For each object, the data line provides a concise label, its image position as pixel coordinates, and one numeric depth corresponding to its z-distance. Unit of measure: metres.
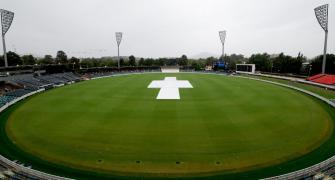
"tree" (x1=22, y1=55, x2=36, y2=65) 91.95
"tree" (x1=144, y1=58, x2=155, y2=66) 109.79
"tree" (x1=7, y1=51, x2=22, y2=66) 74.59
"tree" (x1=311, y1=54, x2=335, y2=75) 56.66
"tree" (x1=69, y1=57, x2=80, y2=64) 91.61
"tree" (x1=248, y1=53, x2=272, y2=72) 82.45
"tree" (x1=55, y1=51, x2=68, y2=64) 111.58
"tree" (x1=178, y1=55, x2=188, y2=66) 113.34
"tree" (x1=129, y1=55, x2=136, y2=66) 100.68
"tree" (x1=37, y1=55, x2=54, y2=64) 102.41
